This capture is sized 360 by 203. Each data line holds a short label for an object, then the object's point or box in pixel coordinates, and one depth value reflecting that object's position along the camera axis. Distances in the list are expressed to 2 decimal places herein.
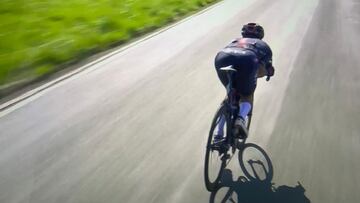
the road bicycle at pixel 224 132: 4.93
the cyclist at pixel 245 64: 5.05
